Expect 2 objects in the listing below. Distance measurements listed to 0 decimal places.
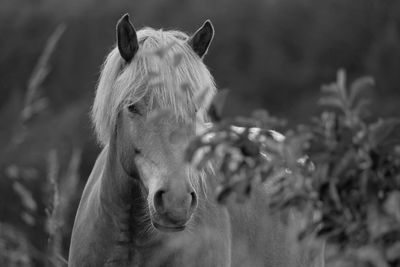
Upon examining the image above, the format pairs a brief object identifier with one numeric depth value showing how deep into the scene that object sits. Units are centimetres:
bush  473
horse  784
